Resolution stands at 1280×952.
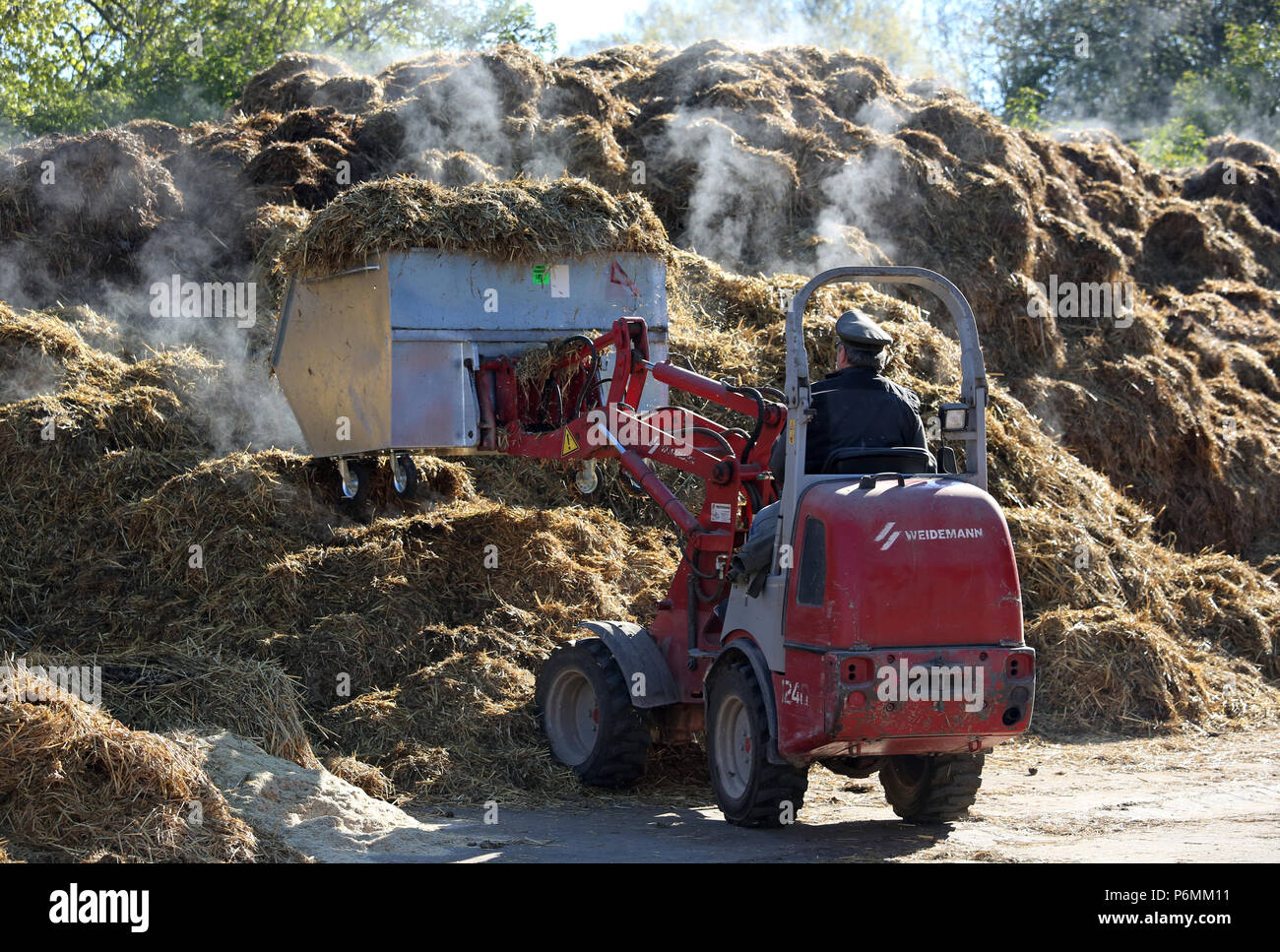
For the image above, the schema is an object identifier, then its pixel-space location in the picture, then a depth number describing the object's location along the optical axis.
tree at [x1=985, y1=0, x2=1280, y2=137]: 37.56
